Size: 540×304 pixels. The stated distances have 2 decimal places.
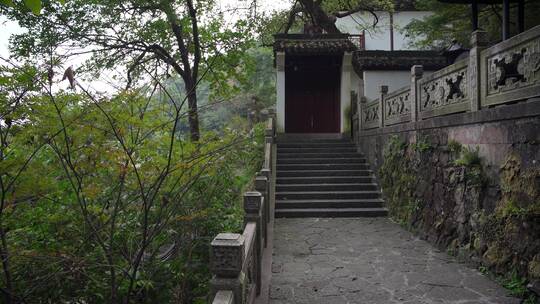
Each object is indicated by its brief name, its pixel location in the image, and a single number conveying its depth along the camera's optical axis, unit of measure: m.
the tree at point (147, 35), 10.74
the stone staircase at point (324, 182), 9.44
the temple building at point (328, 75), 13.32
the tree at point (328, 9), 15.55
